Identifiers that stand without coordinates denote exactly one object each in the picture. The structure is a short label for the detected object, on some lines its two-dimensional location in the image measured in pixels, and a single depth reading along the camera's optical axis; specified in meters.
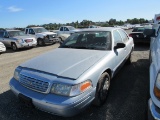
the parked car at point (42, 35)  10.18
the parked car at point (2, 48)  7.70
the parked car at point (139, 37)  7.76
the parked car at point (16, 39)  8.54
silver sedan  1.92
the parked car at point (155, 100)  1.40
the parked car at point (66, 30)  12.62
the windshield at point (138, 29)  8.76
